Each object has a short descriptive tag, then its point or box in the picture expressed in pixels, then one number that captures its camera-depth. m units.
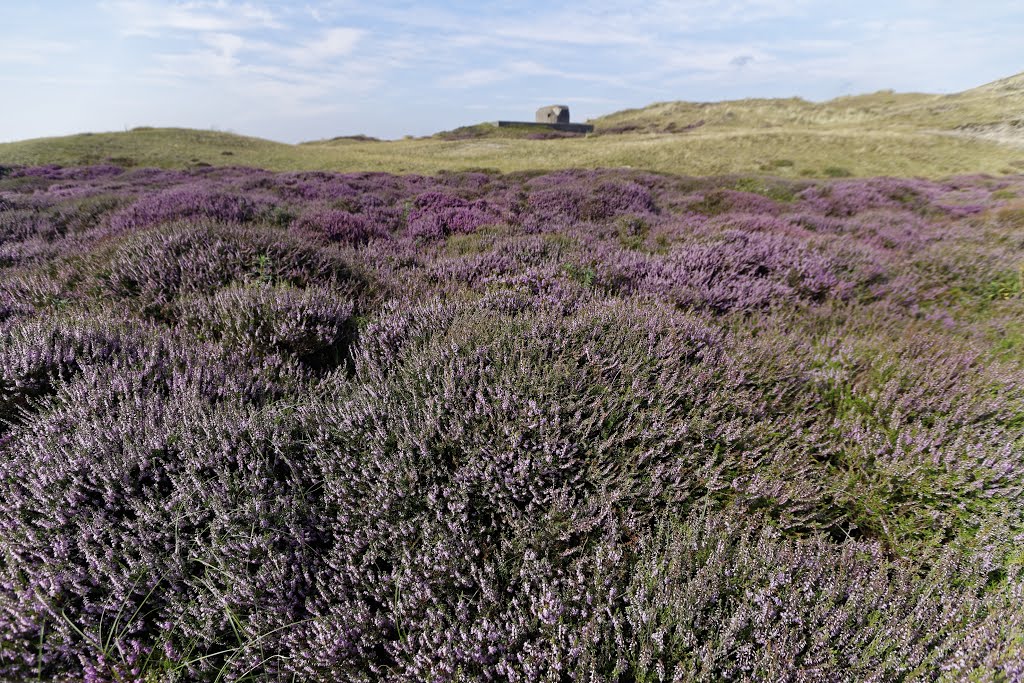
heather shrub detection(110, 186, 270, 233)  6.16
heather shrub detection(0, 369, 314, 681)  1.53
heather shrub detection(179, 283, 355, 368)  3.14
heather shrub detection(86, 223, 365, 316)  4.00
